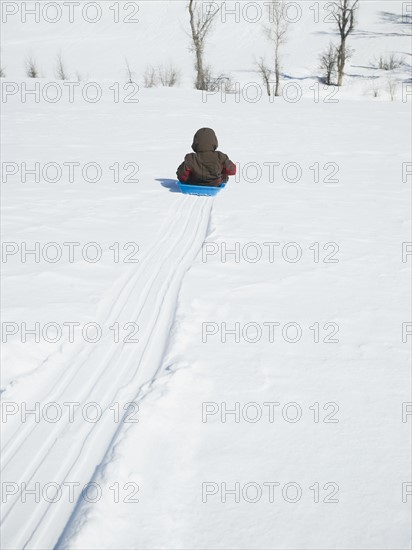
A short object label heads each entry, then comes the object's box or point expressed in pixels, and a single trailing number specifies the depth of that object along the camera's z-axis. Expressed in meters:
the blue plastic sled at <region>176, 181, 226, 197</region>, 5.85
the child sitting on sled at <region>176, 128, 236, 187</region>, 5.86
